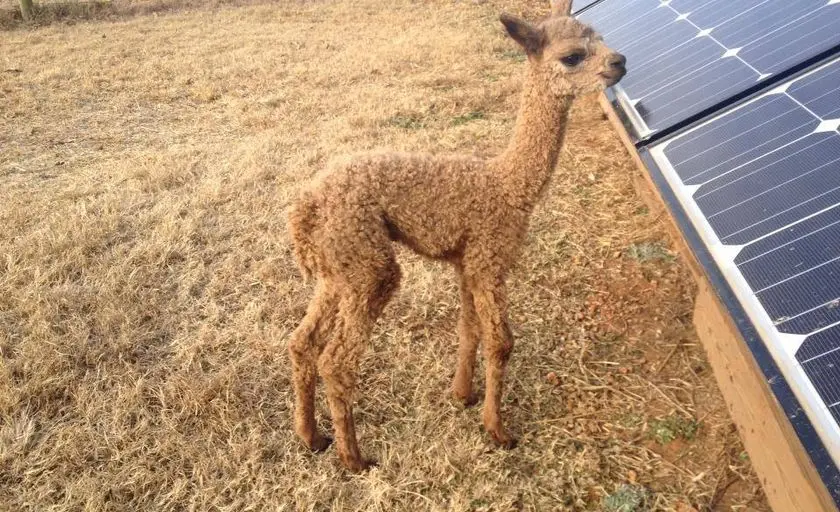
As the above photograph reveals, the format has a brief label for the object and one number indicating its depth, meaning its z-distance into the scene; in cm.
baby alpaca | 291
